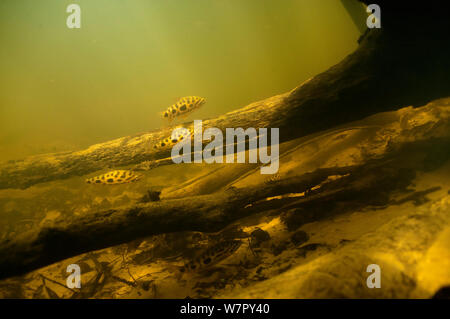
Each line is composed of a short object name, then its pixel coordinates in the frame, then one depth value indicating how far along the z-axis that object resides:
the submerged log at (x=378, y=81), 2.32
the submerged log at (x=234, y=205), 2.37
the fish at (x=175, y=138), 3.71
